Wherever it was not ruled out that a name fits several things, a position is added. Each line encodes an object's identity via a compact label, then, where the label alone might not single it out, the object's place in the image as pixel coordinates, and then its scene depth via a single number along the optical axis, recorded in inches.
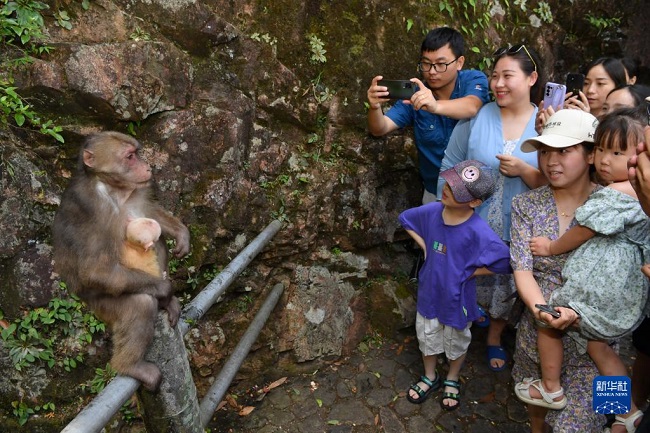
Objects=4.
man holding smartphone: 139.4
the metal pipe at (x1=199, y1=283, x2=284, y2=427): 94.7
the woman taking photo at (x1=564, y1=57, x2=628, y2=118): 154.1
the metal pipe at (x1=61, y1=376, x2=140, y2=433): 55.3
